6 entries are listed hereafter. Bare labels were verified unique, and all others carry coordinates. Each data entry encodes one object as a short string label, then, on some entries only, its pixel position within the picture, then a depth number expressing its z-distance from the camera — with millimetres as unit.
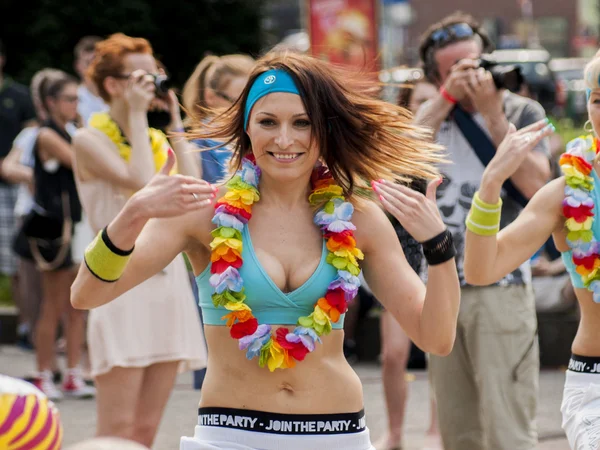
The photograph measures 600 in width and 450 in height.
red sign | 18589
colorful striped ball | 3156
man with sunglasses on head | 8058
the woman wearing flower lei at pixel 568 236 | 6133
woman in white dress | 8173
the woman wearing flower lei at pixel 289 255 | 5463
